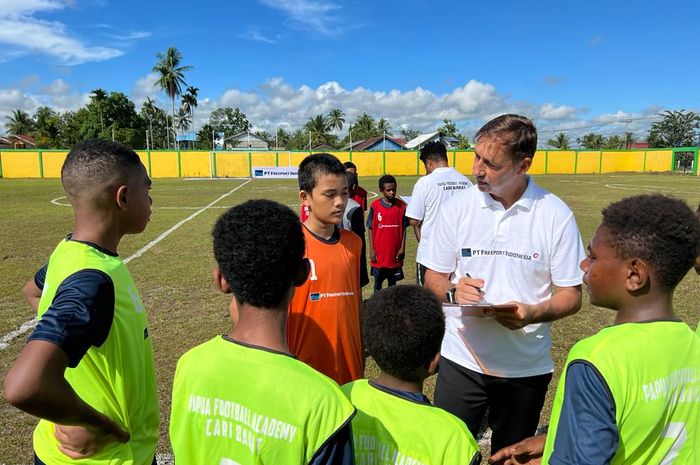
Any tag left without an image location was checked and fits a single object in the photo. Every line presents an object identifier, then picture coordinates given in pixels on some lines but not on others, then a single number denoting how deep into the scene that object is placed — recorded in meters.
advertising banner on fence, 38.75
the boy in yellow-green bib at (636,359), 1.38
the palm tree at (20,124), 87.25
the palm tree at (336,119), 101.25
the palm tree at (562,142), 95.12
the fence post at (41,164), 38.08
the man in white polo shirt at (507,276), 2.52
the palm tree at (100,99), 58.89
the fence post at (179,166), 42.28
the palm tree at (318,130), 89.00
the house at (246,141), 88.62
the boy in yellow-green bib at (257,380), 1.38
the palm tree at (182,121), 89.32
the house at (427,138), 79.66
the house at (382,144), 77.44
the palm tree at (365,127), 95.25
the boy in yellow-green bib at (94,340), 1.48
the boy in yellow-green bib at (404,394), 1.53
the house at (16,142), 76.38
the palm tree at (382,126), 95.04
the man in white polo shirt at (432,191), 6.05
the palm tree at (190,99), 72.56
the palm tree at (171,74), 64.75
